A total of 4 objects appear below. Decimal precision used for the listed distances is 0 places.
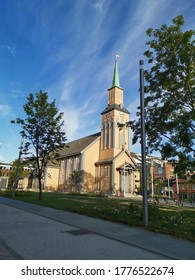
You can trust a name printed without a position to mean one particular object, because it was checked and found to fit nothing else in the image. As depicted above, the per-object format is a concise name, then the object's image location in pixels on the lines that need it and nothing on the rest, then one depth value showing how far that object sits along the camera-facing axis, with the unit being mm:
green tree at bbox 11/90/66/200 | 24198
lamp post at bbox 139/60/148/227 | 9789
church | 45469
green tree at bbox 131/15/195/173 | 11781
